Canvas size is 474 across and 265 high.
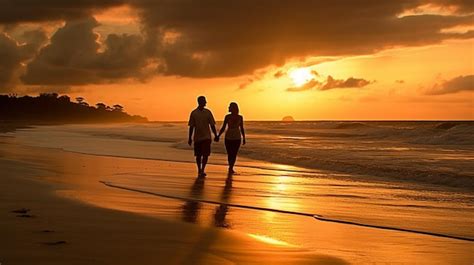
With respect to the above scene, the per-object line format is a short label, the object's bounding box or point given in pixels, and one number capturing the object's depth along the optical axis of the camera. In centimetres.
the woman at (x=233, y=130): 1578
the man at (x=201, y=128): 1483
